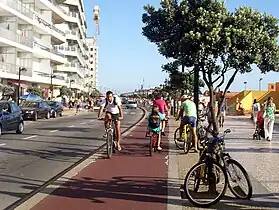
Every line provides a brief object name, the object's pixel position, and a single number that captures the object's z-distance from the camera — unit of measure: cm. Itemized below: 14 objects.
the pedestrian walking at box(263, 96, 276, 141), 1155
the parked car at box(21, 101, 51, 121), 2188
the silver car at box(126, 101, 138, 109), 4824
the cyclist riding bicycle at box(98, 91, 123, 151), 855
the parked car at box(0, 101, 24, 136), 1275
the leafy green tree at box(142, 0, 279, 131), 833
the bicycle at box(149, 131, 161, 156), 871
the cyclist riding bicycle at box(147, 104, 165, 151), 881
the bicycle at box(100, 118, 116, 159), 819
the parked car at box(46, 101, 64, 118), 2634
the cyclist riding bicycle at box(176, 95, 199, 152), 883
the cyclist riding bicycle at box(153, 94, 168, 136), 973
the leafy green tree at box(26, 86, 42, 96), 3233
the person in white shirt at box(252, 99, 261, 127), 1750
